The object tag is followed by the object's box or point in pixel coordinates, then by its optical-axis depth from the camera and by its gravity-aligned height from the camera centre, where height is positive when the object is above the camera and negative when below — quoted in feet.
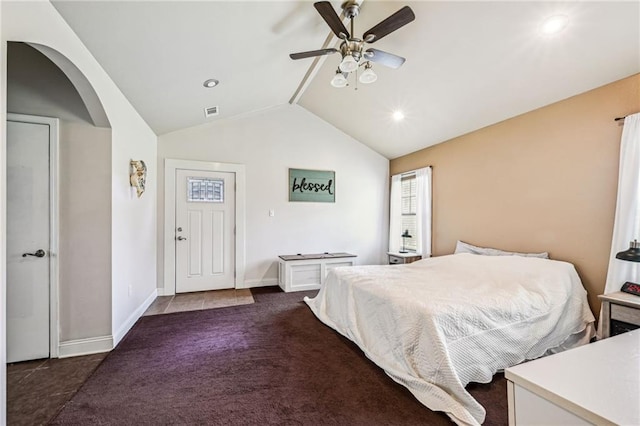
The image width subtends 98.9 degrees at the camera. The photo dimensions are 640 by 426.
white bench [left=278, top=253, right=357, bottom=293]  14.20 -3.19
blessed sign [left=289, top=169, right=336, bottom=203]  15.93 +1.41
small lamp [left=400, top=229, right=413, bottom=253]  16.39 -1.57
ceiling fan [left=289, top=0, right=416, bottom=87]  6.32 +4.32
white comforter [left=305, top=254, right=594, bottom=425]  5.64 -2.67
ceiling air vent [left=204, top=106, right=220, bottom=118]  12.32 +4.48
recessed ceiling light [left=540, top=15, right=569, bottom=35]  6.85 +4.82
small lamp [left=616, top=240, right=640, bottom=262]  6.72 -1.02
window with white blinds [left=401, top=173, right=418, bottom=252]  16.10 -0.05
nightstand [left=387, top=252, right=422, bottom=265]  15.12 -2.64
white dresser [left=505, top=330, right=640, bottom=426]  2.02 -1.44
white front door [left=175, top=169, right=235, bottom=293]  13.91 -1.16
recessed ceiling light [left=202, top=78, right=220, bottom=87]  9.67 +4.52
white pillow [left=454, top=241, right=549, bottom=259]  9.58 -1.59
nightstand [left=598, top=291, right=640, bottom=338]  6.61 -2.50
